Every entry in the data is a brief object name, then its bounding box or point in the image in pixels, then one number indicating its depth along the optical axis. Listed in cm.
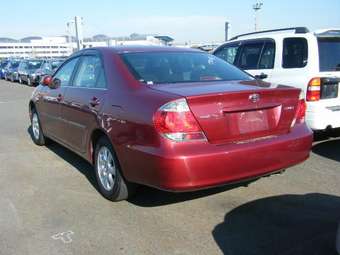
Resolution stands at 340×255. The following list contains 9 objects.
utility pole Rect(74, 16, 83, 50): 2438
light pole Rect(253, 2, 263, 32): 4843
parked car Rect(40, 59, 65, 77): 2529
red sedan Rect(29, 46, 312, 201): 372
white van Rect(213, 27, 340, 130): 628
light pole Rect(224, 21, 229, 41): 2518
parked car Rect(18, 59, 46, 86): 2628
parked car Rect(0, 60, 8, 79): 3856
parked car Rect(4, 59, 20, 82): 3243
